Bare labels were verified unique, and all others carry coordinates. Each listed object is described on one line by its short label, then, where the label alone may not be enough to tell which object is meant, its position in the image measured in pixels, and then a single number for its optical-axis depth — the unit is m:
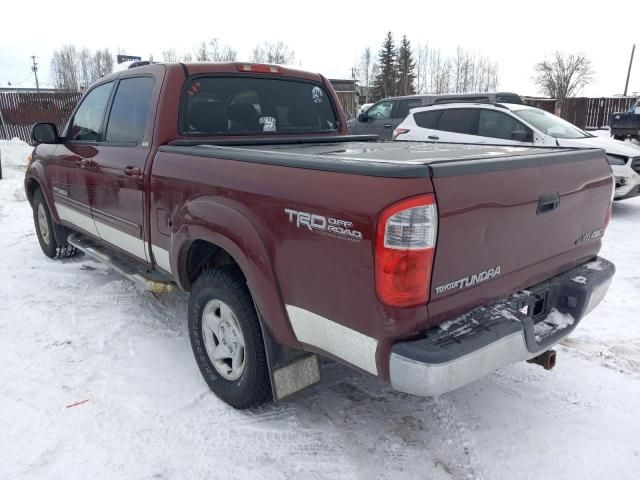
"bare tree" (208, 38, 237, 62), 62.52
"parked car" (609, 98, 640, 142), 19.97
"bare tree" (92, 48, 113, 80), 79.22
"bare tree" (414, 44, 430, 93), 72.19
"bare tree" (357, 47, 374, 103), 76.66
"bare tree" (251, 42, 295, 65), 62.75
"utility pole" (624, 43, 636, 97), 44.00
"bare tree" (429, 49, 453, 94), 70.33
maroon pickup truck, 2.00
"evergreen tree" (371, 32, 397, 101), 55.59
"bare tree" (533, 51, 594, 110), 54.16
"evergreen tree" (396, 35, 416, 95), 56.31
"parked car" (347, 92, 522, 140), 12.39
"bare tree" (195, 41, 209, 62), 60.83
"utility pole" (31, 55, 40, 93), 80.12
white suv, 8.02
